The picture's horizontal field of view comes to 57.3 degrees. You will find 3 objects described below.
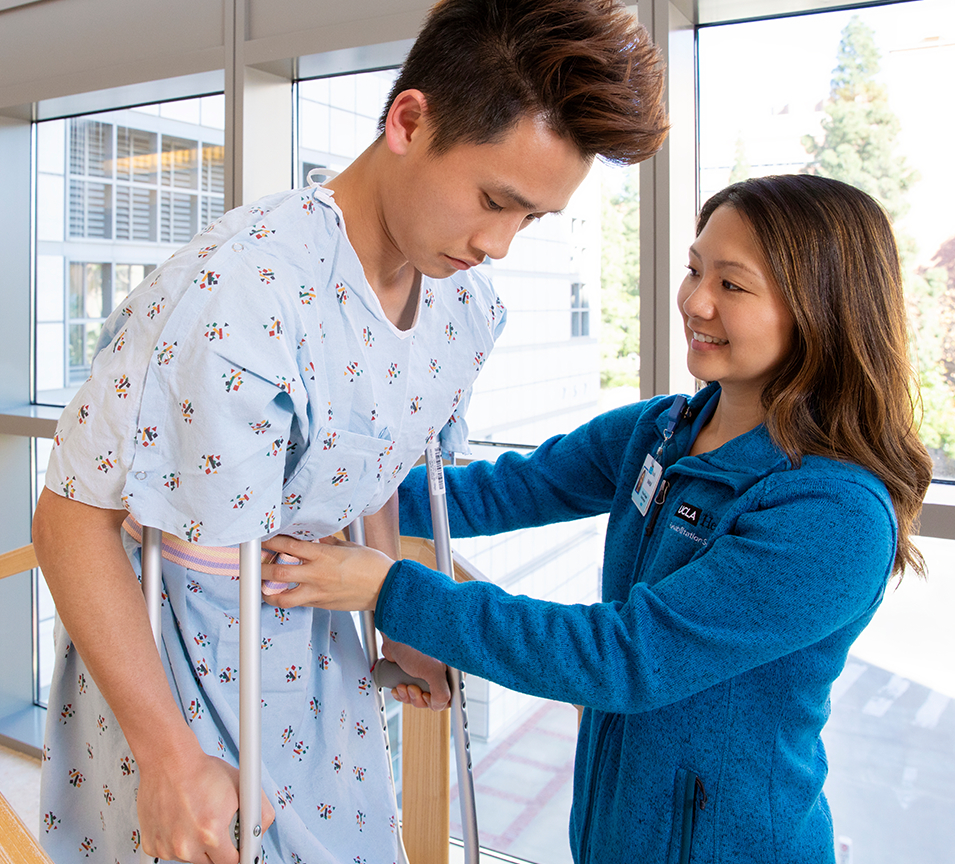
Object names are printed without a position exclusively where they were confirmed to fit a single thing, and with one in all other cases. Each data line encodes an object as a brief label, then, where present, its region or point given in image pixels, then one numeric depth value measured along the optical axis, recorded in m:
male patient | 0.90
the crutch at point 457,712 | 1.37
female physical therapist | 1.10
